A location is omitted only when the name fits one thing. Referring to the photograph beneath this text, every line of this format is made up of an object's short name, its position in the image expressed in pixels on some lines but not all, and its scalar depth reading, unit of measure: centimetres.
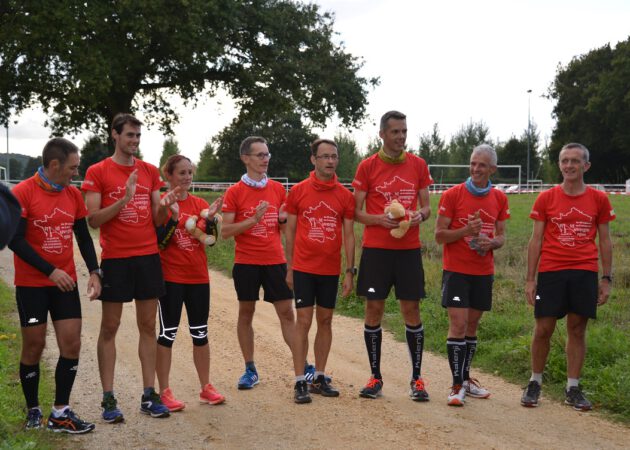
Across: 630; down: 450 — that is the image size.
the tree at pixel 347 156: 7062
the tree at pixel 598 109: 6184
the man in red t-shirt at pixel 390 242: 714
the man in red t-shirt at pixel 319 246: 726
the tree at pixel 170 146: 7120
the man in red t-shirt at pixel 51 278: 587
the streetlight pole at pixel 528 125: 6900
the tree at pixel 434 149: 7938
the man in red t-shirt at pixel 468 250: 709
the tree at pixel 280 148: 7588
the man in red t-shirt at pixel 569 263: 693
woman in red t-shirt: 686
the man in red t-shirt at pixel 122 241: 629
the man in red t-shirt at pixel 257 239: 737
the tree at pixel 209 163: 7788
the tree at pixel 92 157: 6662
